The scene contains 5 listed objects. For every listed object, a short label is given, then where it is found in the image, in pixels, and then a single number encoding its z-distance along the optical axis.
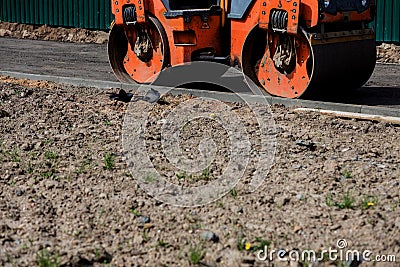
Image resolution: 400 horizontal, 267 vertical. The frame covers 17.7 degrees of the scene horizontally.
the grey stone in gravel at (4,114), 14.19
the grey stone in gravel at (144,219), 9.10
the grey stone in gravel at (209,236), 8.60
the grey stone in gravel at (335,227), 8.76
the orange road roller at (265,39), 15.57
